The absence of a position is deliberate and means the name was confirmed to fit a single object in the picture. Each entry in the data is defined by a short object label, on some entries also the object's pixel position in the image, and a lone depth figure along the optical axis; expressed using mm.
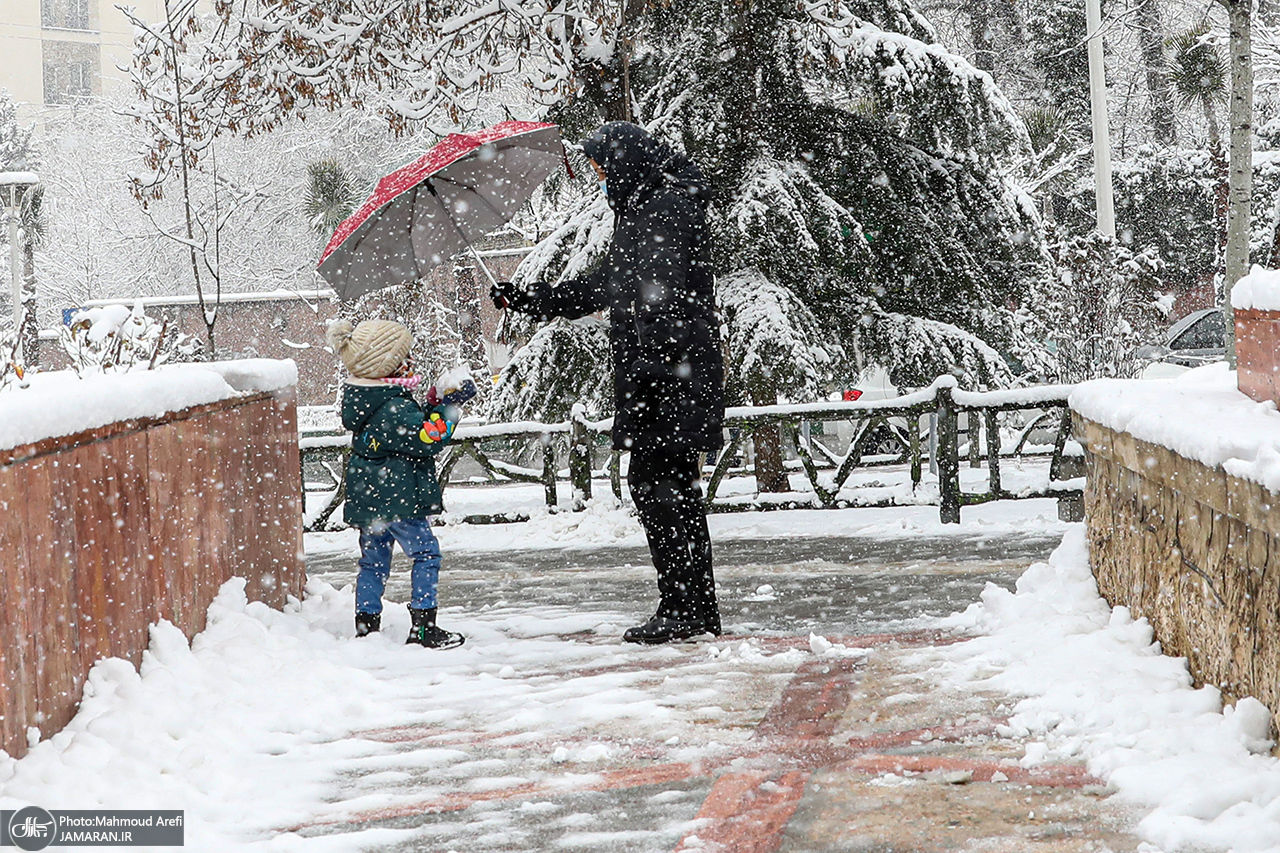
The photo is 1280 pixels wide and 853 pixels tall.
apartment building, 124750
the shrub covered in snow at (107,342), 10961
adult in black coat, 11445
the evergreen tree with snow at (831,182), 24078
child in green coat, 12062
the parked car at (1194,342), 40844
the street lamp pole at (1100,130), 42531
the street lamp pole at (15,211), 38500
